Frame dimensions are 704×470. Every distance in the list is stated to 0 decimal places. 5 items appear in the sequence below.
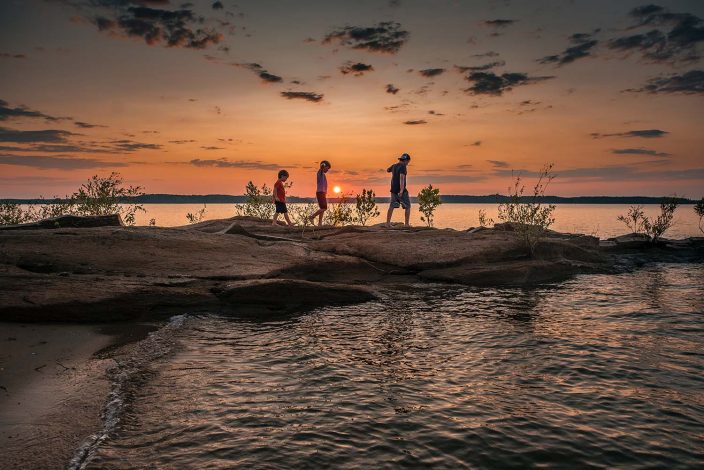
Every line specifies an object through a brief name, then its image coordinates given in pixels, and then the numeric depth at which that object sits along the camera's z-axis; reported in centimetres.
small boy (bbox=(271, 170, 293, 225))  2238
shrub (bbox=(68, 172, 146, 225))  2316
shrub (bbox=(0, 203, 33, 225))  2206
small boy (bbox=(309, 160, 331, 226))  2211
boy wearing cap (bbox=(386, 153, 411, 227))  2188
